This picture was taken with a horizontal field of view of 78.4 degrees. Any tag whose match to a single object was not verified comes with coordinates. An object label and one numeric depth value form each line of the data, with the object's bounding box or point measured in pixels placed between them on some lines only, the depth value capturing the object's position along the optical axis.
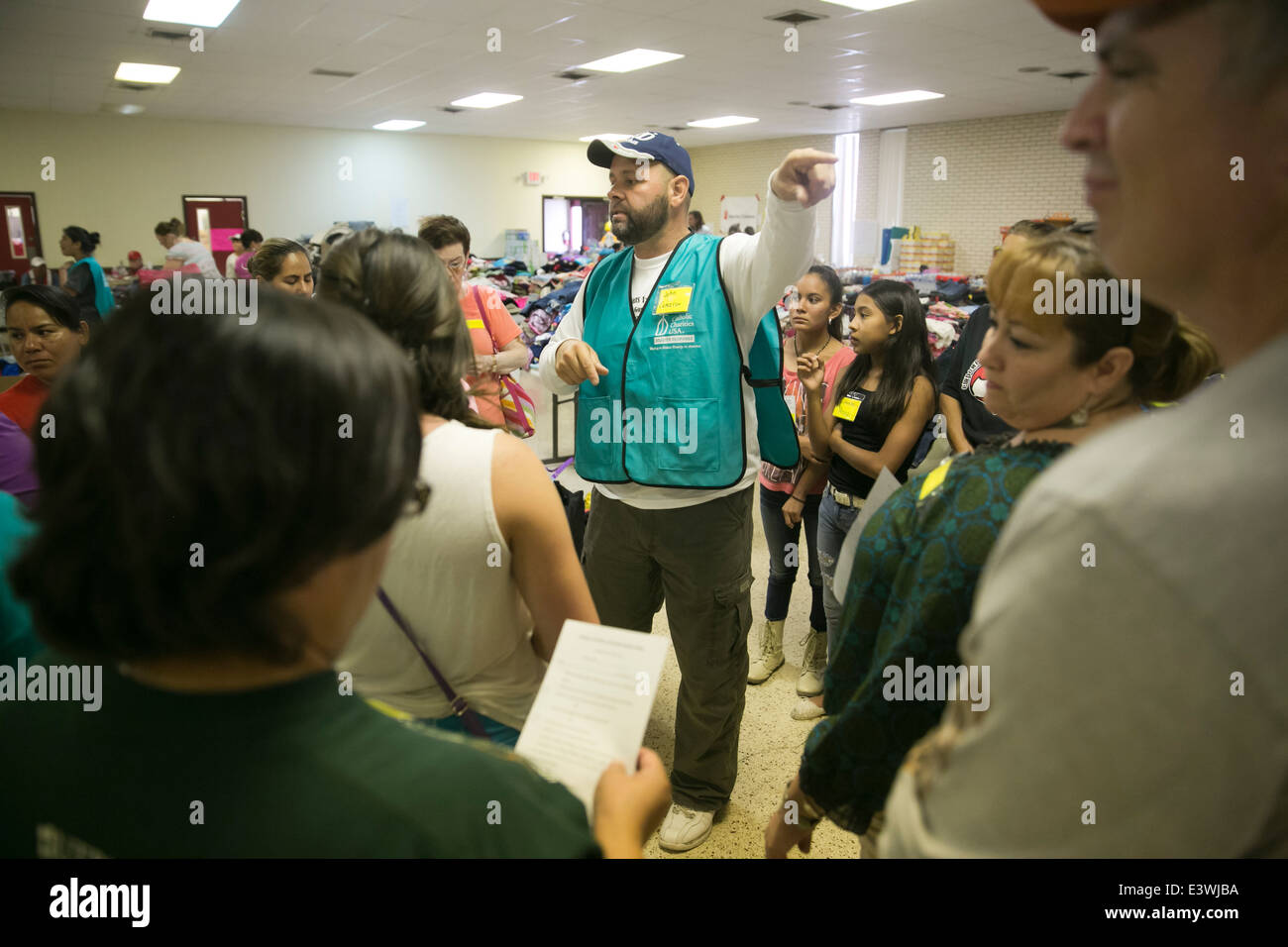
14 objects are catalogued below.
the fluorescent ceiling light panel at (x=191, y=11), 6.03
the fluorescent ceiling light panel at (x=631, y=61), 7.86
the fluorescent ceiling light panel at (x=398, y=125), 13.13
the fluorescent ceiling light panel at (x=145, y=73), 8.38
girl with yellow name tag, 2.76
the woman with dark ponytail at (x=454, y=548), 1.13
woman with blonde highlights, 1.09
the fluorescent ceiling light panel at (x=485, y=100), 10.42
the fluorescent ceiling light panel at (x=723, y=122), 12.29
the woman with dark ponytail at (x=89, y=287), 6.36
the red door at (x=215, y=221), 13.16
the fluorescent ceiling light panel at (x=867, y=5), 5.90
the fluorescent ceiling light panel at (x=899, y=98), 9.93
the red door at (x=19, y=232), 11.79
